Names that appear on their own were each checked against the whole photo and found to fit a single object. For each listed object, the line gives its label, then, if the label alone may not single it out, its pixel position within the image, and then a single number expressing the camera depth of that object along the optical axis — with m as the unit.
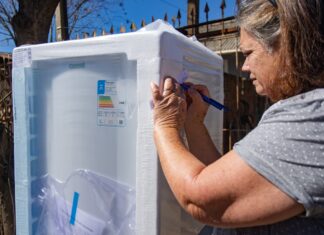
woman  0.73
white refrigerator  1.09
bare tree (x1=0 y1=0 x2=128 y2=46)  2.78
